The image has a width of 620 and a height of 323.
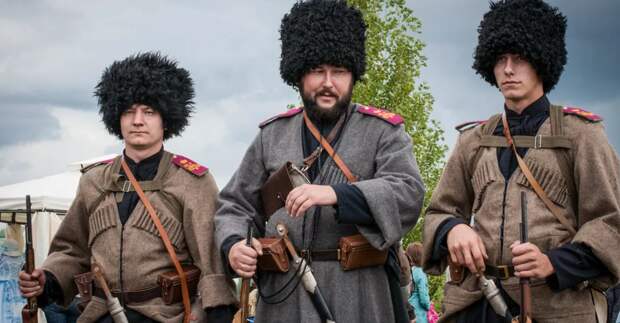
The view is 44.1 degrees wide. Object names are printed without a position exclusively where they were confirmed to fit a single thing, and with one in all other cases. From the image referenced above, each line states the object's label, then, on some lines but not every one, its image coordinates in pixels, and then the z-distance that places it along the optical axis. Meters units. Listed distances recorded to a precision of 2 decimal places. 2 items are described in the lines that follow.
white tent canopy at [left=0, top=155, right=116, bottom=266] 10.31
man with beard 3.88
